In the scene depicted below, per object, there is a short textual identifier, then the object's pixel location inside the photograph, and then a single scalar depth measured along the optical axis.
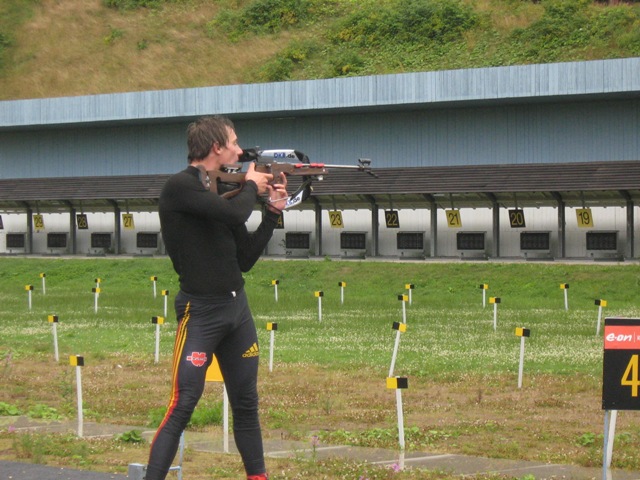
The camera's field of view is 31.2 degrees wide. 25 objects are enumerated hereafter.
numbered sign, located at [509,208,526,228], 49.53
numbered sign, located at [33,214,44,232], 63.22
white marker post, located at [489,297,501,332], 25.76
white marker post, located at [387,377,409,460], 11.24
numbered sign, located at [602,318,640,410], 9.97
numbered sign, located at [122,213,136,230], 60.66
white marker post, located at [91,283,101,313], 32.43
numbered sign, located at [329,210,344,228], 54.56
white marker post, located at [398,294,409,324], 26.94
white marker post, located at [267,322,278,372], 18.09
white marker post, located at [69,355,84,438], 12.56
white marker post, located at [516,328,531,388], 16.52
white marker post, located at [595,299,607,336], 24.74
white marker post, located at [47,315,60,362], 19.61
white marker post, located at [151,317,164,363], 19.61
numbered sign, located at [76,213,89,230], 62.03
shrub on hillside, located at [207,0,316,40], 85.44
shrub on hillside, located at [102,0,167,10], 96.44
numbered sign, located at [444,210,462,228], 51.28
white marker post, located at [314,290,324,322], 29.52
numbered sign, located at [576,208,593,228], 47.94
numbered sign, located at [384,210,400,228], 53.00
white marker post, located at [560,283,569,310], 32.03
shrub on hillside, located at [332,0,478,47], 75.62
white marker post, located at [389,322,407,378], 16.14
